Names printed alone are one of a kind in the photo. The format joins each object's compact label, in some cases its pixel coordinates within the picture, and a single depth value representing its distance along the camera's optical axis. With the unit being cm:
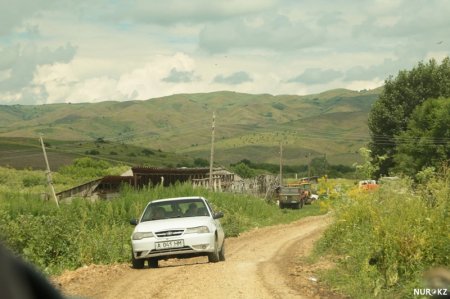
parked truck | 5738
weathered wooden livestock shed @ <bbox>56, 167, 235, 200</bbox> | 4925
